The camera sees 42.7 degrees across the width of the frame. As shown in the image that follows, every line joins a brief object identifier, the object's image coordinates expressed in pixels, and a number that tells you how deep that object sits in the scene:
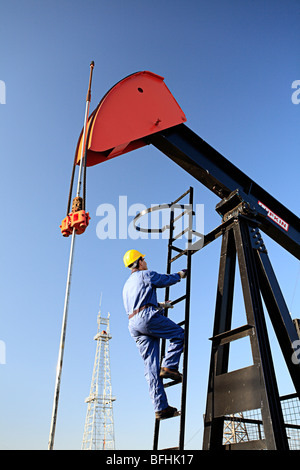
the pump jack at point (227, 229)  3.43
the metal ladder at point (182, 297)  3.43
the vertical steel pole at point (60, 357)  2.47
